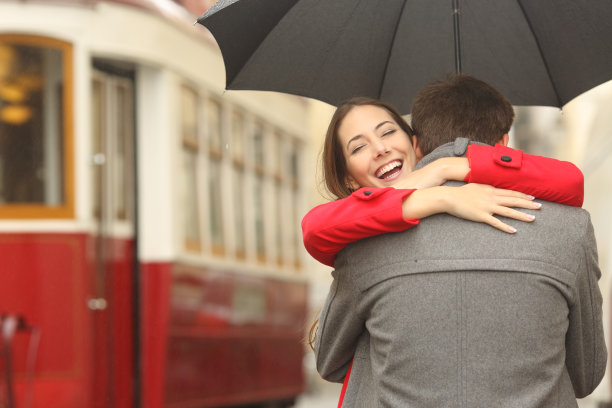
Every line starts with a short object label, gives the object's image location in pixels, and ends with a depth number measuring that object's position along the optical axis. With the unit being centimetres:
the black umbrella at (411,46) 524
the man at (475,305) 431
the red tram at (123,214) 1043
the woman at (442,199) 435
